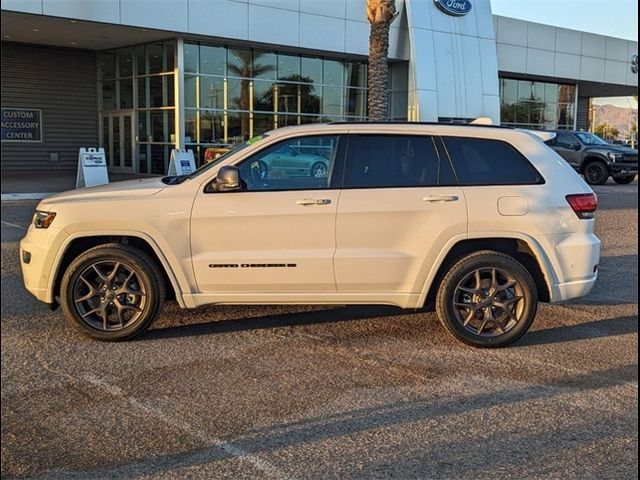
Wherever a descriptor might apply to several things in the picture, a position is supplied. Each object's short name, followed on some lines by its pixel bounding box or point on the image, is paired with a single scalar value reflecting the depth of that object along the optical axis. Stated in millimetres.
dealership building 21484
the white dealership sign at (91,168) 17062
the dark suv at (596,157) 22844
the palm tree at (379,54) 16000
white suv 5418
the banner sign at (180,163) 18272
